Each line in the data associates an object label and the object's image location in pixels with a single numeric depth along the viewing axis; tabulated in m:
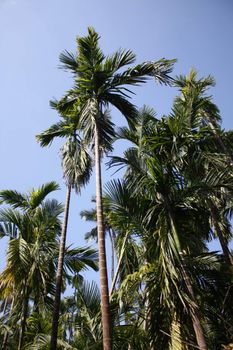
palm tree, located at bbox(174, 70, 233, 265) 7.90
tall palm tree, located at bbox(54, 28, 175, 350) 8.38
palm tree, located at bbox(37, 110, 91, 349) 9.12
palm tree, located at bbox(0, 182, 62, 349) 7.79
